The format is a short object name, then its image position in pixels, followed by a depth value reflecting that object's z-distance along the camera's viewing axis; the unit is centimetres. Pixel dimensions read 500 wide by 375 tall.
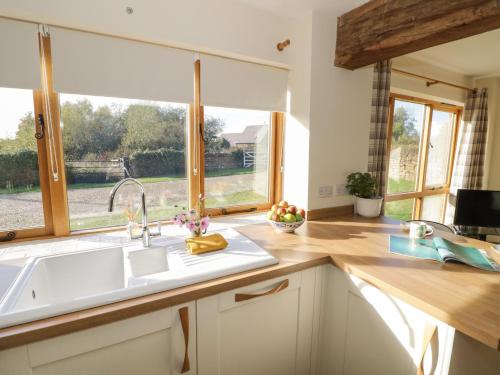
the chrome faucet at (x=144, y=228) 137
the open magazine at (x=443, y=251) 124
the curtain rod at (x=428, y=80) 243
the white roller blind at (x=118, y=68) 138
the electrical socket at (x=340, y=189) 208
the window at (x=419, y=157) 289
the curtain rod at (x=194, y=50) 134
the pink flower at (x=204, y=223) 151
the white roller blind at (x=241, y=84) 174
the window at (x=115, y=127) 138
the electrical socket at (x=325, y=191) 200
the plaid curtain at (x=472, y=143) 320
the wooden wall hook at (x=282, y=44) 186
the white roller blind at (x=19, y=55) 126
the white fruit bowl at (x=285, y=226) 163
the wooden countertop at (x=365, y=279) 84
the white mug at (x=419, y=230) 156
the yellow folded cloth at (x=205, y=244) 134
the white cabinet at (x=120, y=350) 83
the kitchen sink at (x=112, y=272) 92
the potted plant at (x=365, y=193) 204
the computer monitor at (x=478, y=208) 258
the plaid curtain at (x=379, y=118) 217
